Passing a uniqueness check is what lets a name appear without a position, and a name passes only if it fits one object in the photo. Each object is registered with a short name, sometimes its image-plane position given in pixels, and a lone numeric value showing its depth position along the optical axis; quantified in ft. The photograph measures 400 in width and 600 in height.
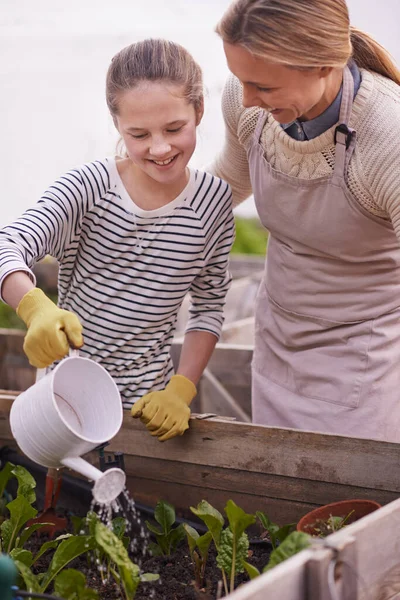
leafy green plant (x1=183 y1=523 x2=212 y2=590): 4.73
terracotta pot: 4.37
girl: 4.79
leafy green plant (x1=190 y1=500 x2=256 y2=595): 4.23
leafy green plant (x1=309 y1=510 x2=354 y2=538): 4.33
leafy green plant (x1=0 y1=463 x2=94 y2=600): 4.35
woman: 4.45
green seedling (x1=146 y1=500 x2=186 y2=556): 5.21
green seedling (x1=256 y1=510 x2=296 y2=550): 4.86
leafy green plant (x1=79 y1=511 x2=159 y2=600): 3.78
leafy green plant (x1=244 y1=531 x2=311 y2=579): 3.45
